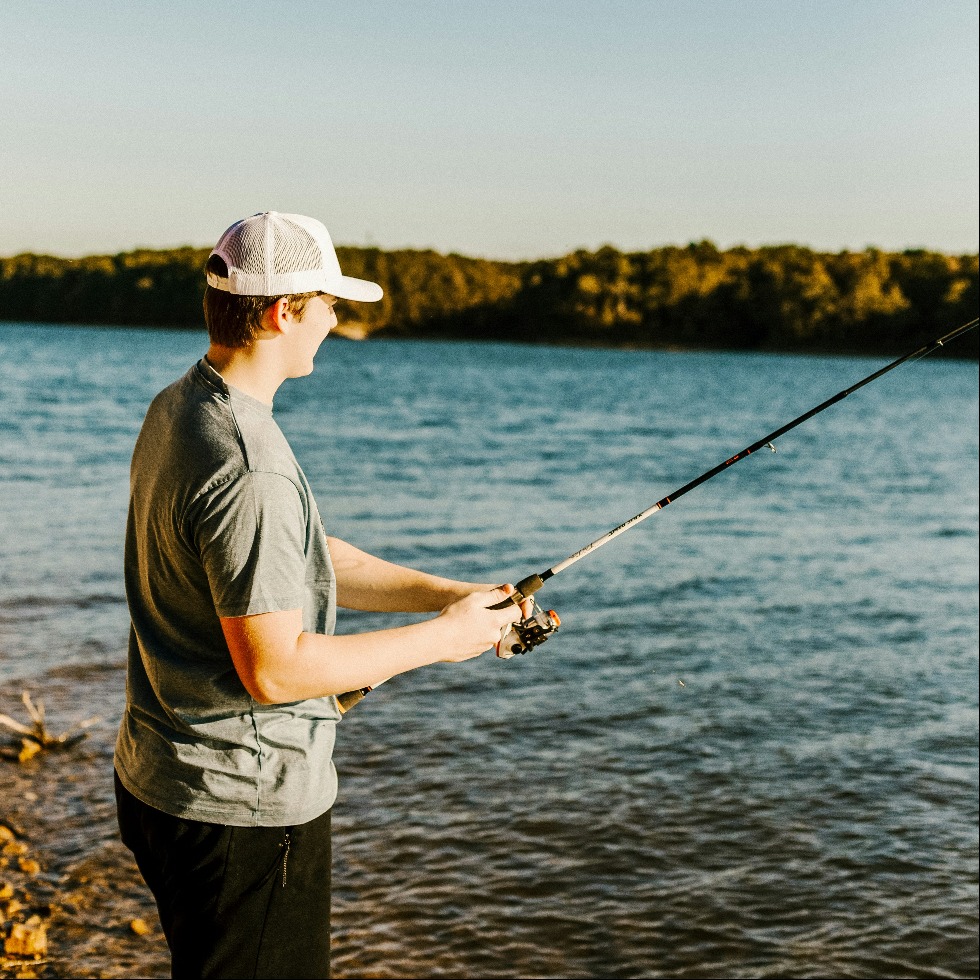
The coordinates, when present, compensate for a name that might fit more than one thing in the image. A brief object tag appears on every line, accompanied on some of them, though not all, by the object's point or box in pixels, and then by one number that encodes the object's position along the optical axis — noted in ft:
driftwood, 21.75
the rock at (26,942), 14.39
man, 6.27
